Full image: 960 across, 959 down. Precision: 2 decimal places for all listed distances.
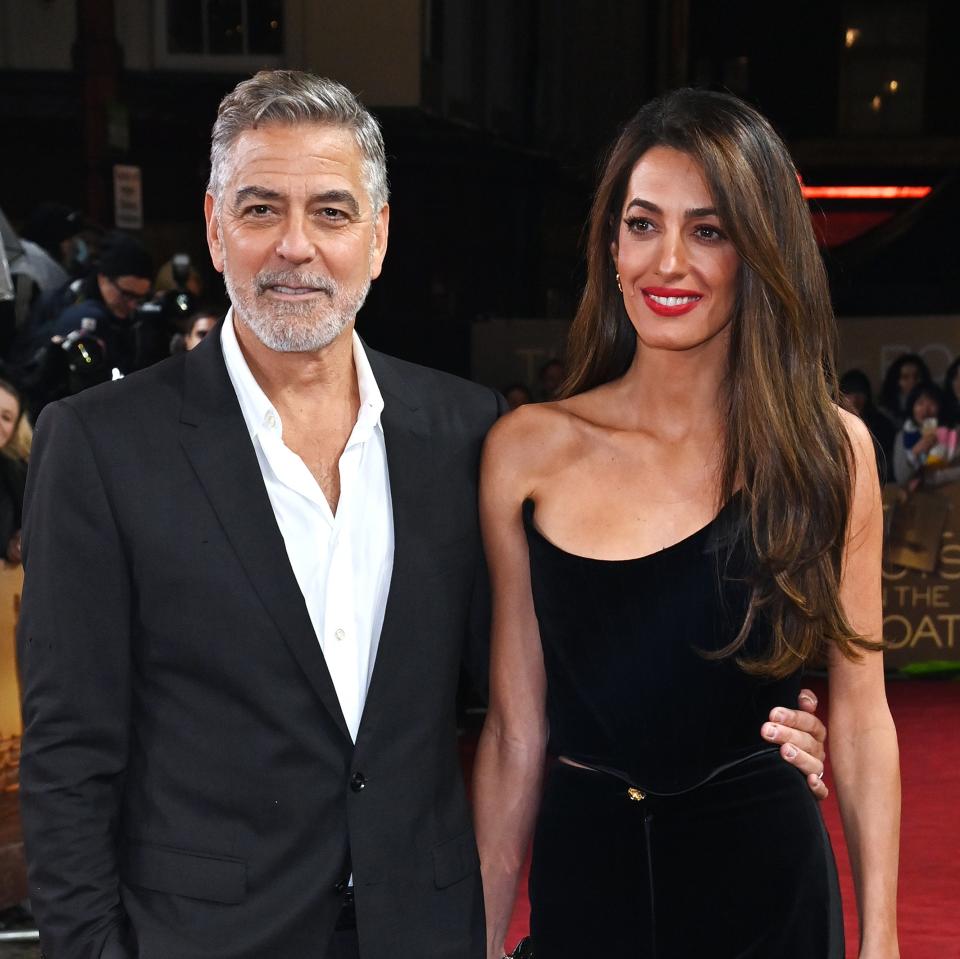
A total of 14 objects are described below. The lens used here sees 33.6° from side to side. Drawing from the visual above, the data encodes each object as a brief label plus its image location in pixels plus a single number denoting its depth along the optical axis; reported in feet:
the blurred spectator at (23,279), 16.61
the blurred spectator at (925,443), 28.71
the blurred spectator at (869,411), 28.99
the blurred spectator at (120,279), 19.38
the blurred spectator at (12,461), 13.98
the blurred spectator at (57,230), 21.85
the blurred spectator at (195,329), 18.56
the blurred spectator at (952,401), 28.94
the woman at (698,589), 7.59
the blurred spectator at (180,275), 22.52
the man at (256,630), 6.79
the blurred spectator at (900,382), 29.14
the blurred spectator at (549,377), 30.45
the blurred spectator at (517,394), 29.25
